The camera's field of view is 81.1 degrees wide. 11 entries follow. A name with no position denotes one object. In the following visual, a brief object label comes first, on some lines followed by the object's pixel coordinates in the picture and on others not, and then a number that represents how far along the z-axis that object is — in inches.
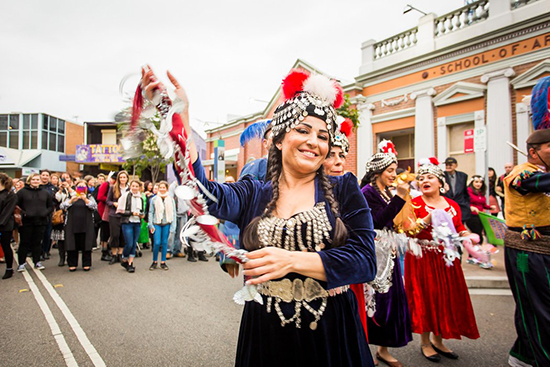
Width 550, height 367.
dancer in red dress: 127.6
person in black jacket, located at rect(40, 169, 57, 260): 305.6
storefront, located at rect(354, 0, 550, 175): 354.6
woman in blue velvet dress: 58.5
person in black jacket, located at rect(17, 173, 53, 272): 254.4
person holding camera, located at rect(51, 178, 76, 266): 285.3
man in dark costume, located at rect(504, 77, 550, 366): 103.0
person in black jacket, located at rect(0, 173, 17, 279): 241.4
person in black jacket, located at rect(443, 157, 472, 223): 262.5
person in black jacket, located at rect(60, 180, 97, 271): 263.6
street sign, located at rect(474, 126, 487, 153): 262.7
